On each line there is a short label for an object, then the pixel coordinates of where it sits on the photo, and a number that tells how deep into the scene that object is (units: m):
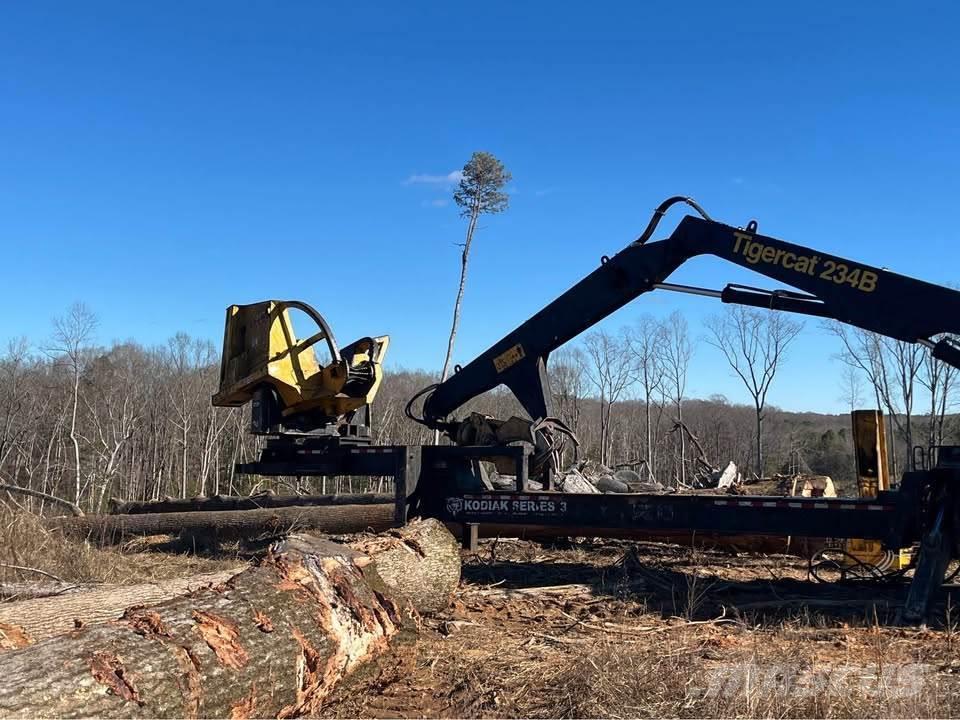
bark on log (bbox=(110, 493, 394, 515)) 14.18
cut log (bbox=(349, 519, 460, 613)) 6.74
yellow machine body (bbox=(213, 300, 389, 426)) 10.25
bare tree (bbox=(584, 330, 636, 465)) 48.53
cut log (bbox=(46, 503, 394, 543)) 12.35
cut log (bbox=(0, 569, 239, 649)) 5.39
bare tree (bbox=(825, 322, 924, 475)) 41.53
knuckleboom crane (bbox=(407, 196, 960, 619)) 7.43
